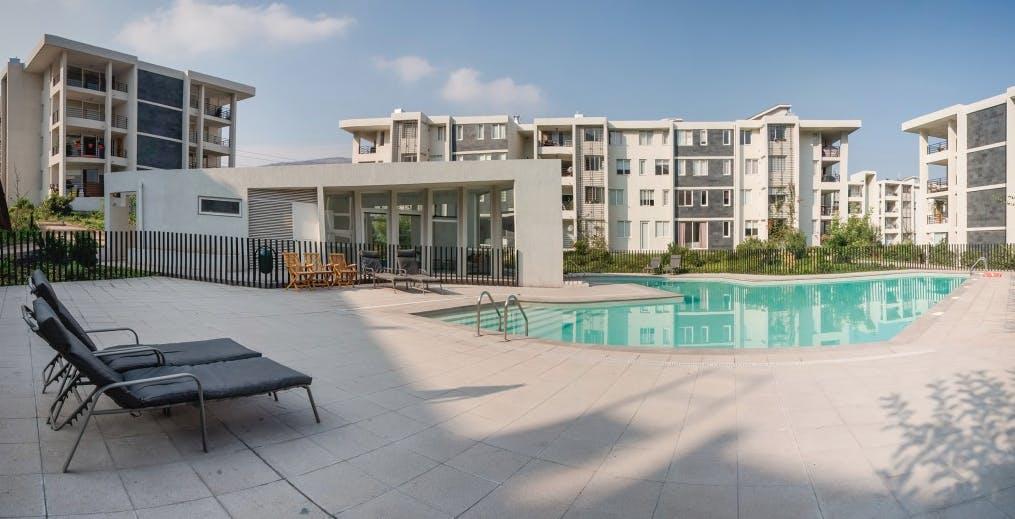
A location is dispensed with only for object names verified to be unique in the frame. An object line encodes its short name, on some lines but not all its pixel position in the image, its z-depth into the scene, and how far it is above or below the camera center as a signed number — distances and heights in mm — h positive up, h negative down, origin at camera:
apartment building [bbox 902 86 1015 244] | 33625 +6099
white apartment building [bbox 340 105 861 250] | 41438 +7523
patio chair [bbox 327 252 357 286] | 14805 -381
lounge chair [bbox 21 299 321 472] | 3121 -876
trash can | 14577 -103
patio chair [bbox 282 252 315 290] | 13977 -414
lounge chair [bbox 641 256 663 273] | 28781 -403
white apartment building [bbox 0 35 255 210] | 35719 +10178
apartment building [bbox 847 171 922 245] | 70000 +8347
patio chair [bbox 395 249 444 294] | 14198 -378
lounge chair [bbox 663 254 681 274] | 27828 -390
